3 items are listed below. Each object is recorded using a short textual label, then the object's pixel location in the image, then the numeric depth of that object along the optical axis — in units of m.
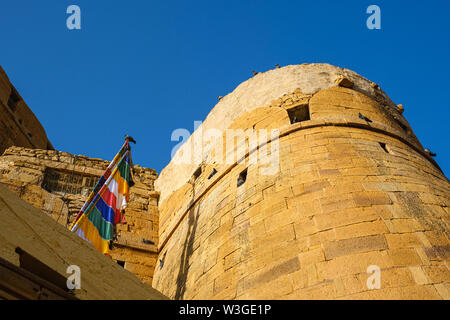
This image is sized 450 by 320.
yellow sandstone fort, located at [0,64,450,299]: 5.30
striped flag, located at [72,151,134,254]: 8.05
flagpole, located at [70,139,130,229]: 8.37
